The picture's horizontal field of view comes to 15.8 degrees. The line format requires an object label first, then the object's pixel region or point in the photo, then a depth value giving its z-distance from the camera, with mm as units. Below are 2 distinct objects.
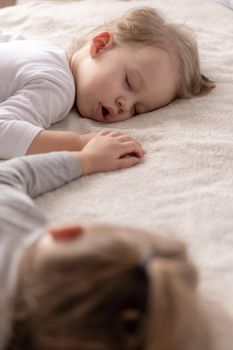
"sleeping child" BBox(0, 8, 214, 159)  1082
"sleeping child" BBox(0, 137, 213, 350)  634
